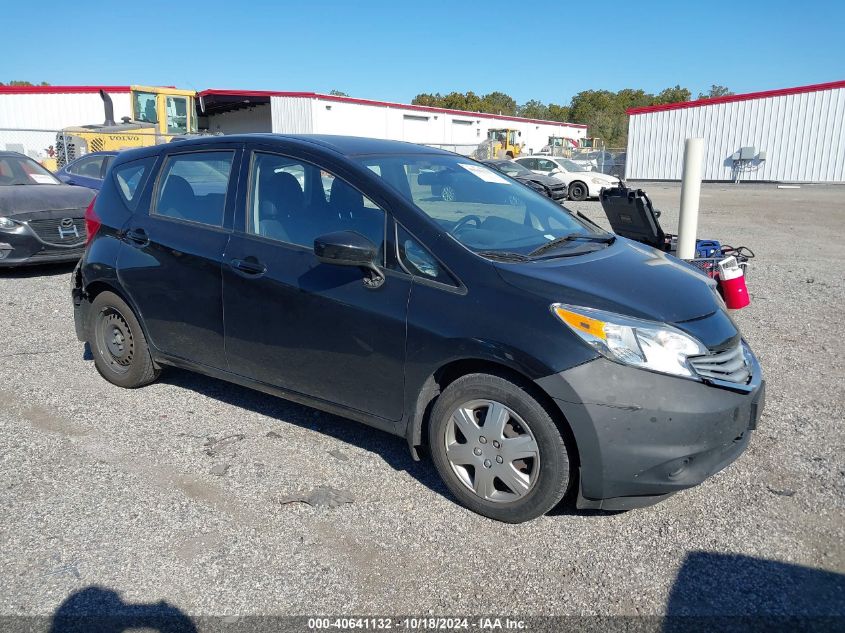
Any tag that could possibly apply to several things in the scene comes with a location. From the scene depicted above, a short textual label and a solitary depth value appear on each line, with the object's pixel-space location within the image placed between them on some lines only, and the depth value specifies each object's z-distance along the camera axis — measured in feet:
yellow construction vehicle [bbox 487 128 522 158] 126.52
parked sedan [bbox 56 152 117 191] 40.27
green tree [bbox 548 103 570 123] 309.85
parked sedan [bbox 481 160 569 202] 70.76
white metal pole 21.08
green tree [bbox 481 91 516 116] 303.68
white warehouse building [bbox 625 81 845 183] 111.24
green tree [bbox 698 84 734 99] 324.80
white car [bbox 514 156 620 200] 76.74
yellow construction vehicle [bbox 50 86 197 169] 62.85
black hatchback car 10.05
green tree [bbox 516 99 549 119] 325.54
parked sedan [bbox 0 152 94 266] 28.73
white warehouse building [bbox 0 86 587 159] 116.37
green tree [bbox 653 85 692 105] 306.96
